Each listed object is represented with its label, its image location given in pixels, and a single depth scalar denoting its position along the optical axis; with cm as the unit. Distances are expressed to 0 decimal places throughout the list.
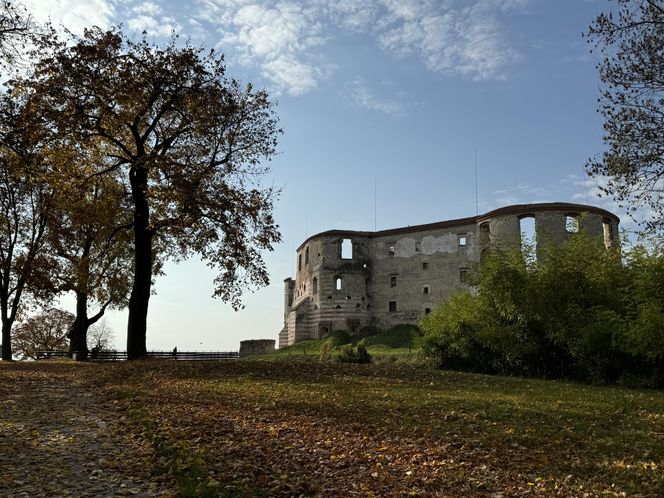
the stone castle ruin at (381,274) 4850
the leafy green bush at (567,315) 1559
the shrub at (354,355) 2445
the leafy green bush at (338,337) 4731
